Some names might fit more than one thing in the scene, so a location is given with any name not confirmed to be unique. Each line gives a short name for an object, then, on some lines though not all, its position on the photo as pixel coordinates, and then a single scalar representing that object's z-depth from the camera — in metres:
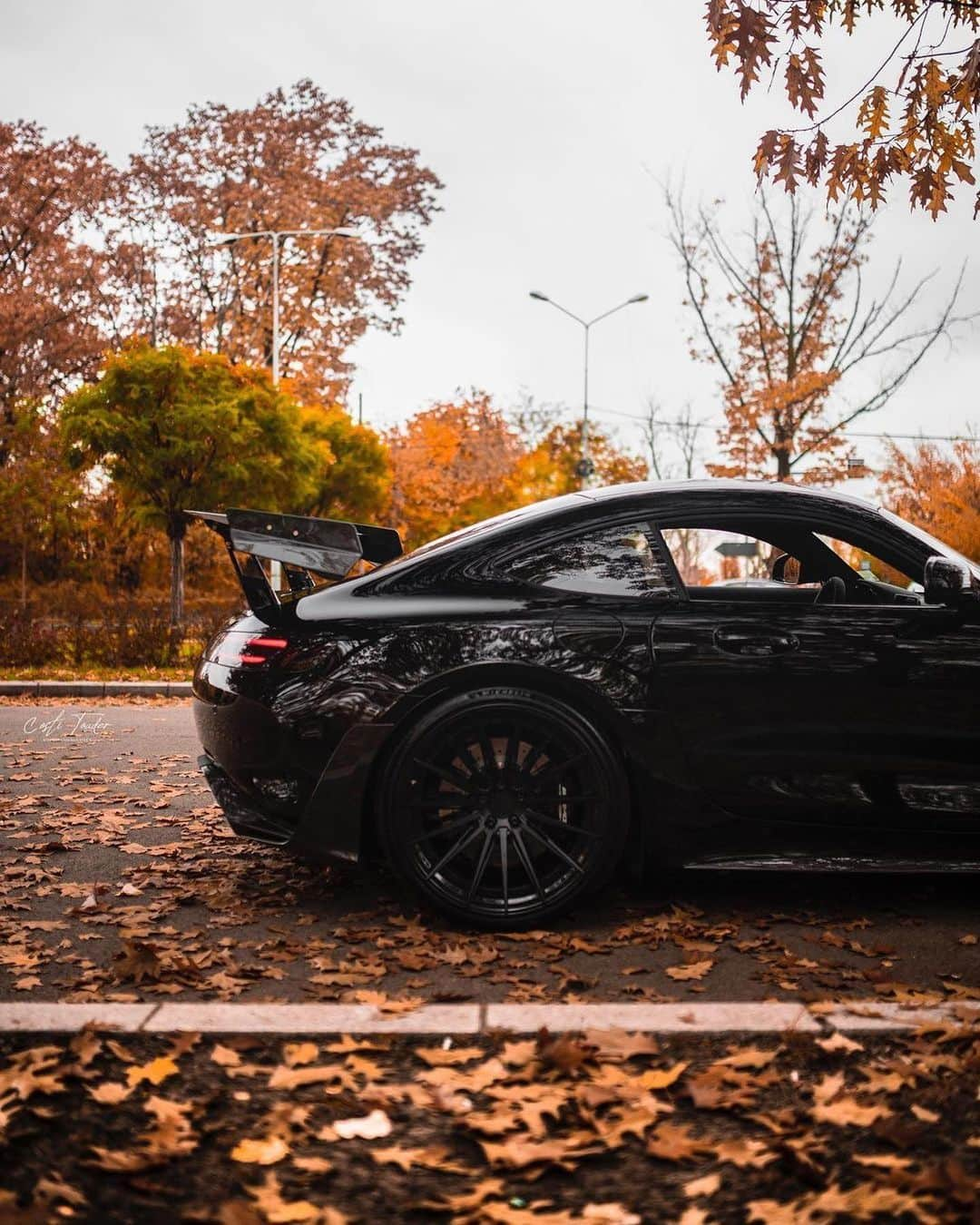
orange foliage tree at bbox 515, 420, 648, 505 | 48.47
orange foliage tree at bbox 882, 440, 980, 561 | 21.31
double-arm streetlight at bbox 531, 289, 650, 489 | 37.59
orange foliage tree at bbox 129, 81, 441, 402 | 33.50
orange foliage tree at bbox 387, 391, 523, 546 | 42.09
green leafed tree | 18.80
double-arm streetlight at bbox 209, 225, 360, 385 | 27.52
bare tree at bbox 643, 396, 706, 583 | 41.91
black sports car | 4.30
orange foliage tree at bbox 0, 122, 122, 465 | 32.19
